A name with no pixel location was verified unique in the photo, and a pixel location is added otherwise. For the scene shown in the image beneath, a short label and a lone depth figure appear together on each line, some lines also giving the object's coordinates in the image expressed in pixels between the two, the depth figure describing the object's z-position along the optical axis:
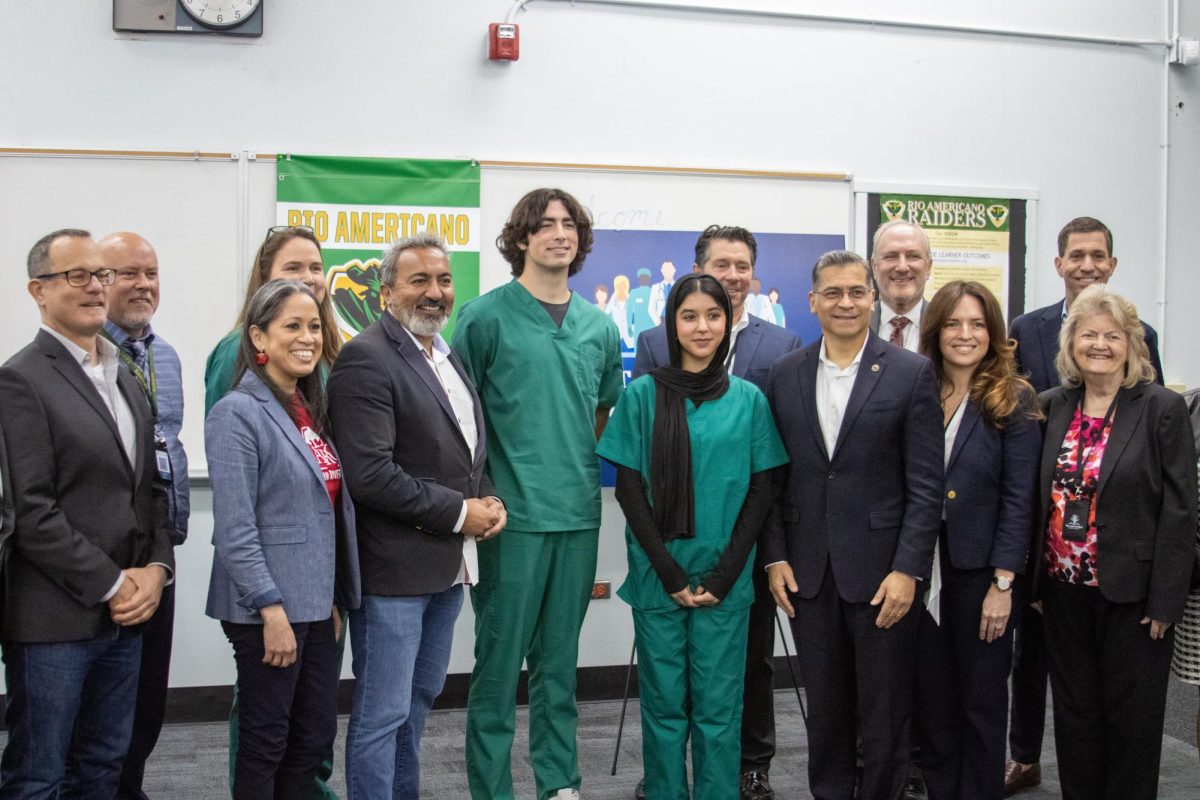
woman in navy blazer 2.88
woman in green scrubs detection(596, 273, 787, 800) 2.86
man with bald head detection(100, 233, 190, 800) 2.81
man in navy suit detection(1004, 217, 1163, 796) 3.46
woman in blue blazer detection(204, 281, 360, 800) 2.34
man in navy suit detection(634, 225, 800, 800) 3.35
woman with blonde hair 2.80
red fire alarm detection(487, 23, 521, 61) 4.19
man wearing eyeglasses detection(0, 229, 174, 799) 2.27
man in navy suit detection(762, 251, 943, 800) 2.79
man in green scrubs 2.94
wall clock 3.96
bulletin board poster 4.67
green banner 4.11
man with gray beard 2.58
